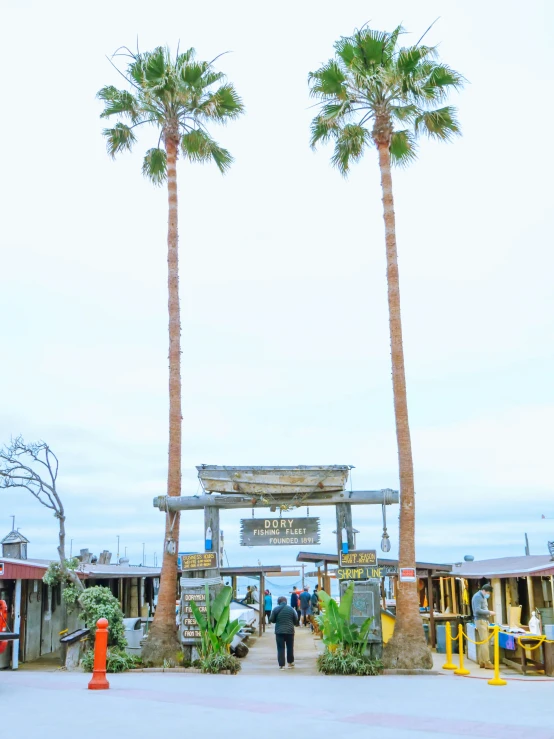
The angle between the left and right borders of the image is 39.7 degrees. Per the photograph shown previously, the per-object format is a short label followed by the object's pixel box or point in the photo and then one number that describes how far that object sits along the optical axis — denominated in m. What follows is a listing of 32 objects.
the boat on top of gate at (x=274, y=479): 18.25
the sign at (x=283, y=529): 18.36
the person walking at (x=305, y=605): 33.41
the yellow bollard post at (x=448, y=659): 17.05
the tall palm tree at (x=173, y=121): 19.72
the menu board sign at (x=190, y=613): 17.61
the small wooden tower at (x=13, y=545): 27.88
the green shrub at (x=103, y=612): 18.59
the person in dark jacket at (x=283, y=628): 17.03
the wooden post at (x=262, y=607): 30.81
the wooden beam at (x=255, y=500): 18.39
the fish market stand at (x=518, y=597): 17.38
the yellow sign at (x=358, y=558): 17.94
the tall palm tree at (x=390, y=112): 18.36
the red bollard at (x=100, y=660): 12.51
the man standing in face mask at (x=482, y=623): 18.12
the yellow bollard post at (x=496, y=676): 13.65
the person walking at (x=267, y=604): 33.54
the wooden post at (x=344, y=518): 18.38
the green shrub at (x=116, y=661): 16.95
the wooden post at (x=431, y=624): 22.88
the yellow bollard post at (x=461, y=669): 15.90
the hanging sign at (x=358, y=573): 17.84
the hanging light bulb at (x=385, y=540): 18.02
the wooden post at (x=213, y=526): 18.28
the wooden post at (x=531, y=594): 24.67
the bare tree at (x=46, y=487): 19.95
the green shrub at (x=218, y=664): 16.39
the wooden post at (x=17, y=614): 20.39
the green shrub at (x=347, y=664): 16.20
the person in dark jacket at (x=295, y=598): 32.94
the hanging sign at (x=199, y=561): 18.16
